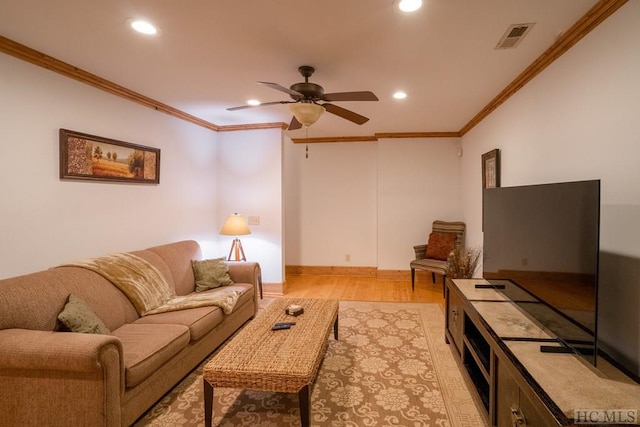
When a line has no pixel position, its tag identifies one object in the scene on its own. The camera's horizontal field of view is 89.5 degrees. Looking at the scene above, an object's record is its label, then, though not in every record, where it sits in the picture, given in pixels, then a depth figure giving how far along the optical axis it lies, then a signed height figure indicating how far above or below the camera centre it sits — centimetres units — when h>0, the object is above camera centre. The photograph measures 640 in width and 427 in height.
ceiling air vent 206 +115
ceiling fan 247 +84
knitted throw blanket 262 -71
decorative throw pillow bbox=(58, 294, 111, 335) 199 -72
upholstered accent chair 477 -62
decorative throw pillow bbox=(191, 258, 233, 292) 349 -76
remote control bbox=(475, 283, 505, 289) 269 -68
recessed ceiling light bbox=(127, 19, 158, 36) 202 +114
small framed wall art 354 +44
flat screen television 146 -27
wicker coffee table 181 -93
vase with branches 392 -71
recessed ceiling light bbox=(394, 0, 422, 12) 178 +113
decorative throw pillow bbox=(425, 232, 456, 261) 484 -59
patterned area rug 205 -135
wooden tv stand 120 -74
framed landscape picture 271 +43
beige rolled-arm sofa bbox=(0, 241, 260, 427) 167 -92
